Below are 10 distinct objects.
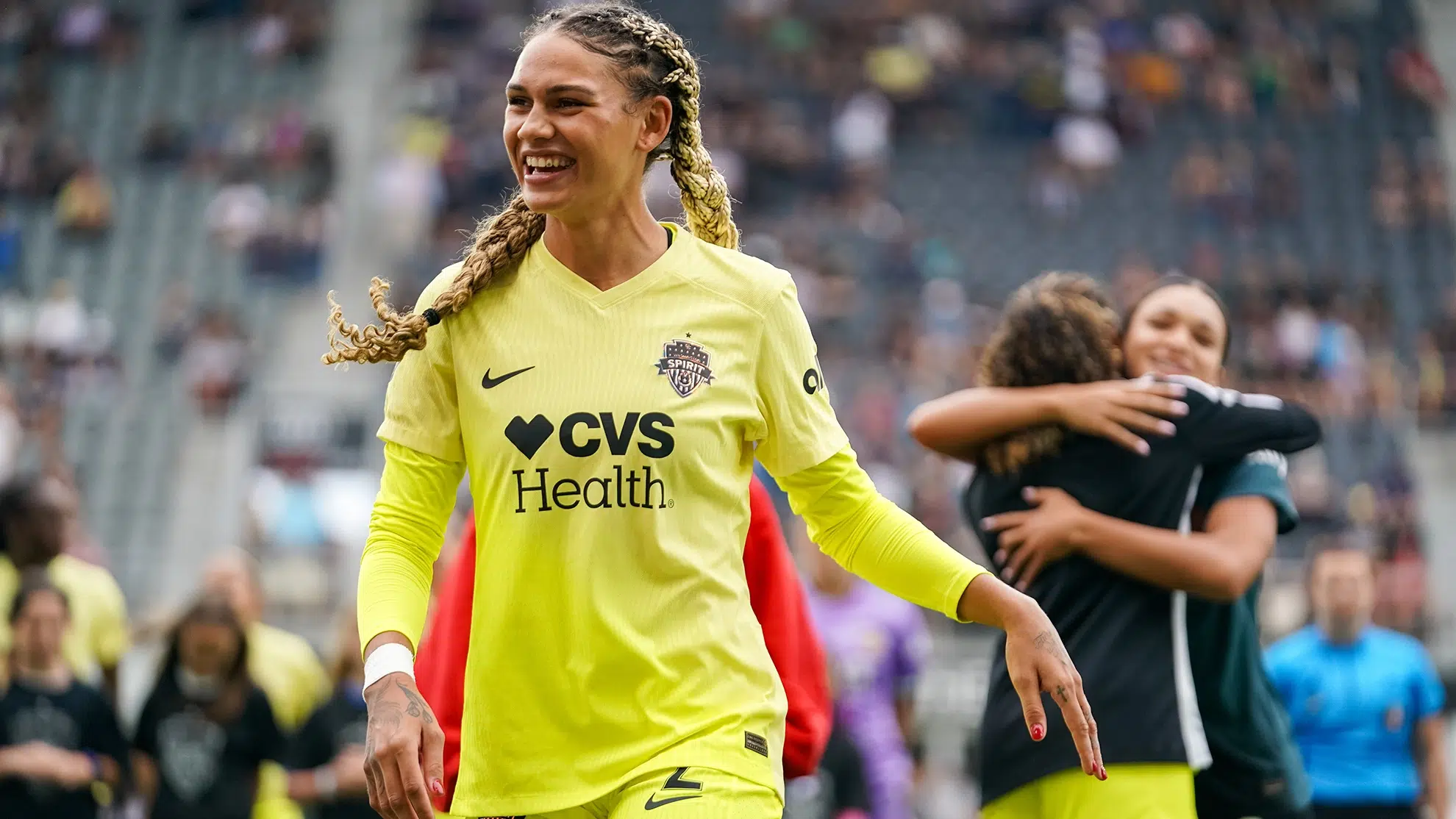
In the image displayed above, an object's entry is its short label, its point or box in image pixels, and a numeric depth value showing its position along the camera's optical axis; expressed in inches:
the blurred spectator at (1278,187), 908.0
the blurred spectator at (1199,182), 904.9
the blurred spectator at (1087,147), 927.7
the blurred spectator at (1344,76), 970.8
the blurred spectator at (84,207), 861.2
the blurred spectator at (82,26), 989.2
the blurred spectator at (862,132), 913.5
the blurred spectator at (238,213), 840.3
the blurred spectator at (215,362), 720.3
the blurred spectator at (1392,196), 900.6
